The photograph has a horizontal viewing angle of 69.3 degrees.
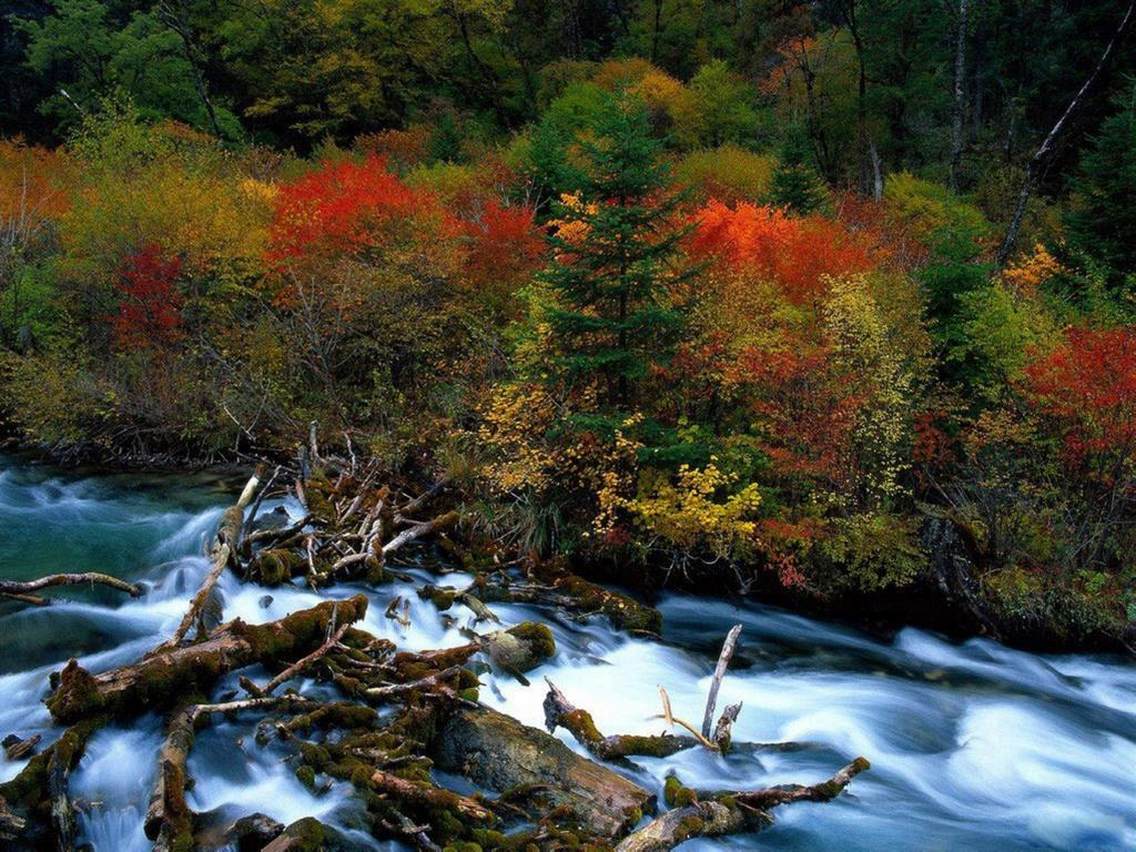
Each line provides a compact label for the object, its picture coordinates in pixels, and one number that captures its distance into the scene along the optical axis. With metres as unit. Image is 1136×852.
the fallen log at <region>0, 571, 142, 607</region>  9.64
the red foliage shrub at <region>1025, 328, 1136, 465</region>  12.98
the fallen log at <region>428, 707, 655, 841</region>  7.23
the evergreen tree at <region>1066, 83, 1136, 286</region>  20.34
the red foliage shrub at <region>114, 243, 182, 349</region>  19.12
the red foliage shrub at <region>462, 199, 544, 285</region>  19.89
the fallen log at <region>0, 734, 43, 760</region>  7.04
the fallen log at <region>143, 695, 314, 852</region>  6.35
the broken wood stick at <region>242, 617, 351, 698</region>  8.11
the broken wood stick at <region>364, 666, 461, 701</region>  8.32
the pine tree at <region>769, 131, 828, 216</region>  24.41
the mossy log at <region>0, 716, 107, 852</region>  6.27
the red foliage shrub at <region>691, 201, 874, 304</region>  16.45
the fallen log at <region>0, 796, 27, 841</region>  5.91
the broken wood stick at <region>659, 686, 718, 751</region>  8.80
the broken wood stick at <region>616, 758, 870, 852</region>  6.72
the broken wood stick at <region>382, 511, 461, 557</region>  12.64
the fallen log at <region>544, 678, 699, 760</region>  8.64
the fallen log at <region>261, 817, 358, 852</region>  6.14
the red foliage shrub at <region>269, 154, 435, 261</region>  20.09
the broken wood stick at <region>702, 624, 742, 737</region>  8.78
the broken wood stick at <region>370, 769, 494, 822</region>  6.86
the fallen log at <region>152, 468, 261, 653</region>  8.96
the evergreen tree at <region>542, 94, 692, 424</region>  13.34
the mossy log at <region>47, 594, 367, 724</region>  7.46
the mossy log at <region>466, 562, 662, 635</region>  12.34
